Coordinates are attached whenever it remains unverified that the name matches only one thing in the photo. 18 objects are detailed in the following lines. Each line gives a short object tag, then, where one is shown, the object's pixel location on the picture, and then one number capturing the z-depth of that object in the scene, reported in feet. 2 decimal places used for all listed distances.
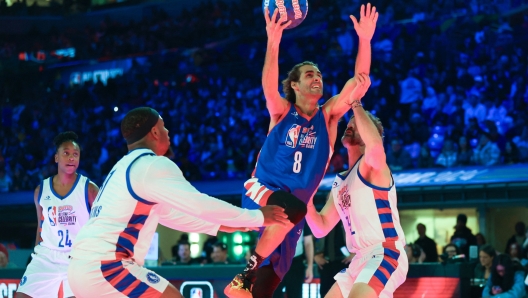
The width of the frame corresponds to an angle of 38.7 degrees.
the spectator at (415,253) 35.08
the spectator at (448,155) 47.50
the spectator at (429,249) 38.34
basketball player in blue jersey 19.61
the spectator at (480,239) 40.50
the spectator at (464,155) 47.19
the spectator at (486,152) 46.50
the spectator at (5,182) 64.95
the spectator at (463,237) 39.52
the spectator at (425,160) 48.57
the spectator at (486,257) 32.19
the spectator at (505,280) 29.78
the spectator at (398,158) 48.85
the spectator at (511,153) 45.91
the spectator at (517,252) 34.71
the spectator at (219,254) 39.14
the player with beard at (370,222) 18.97
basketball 20.63
